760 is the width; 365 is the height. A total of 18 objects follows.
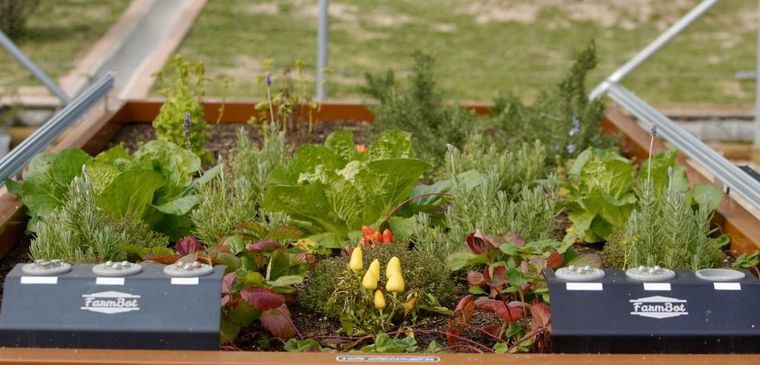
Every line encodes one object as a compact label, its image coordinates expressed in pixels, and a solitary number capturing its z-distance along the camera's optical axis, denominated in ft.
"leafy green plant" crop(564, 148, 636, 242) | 14.66
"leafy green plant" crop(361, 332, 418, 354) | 10.94
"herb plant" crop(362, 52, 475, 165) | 19.13
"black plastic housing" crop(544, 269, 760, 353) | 10.09
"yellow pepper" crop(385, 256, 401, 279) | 11.65
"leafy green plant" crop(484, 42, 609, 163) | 18.69
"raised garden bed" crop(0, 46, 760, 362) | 10.14
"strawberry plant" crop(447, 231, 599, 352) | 11.25
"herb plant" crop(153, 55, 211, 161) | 18.80
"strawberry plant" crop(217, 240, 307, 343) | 11.10
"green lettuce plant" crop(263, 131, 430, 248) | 13.83
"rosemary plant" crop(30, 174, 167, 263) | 12.52
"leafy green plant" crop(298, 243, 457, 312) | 12.29
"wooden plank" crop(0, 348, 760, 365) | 9.77
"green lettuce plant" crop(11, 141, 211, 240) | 14.02
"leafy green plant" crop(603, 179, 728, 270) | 12.30
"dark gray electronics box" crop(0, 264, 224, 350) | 10.02
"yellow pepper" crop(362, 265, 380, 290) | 11.54
